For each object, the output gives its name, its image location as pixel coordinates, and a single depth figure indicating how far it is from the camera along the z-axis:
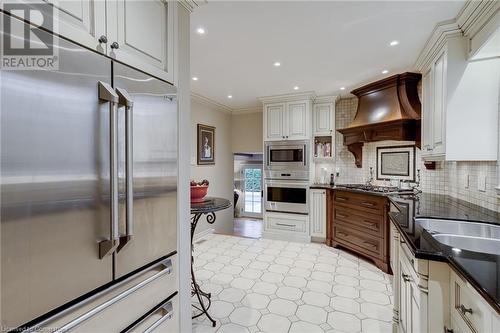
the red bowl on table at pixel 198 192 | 1.98
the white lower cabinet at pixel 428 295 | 1.11
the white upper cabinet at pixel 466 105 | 1.92
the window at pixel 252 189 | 7.27
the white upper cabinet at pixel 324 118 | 4.20
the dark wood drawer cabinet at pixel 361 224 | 3.03
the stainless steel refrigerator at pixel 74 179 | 0.74
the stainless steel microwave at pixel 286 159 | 4.18
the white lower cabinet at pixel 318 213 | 4.06
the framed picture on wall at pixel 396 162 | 3.53
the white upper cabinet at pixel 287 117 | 4.16
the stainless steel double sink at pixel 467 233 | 1.46
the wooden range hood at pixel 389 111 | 3.10
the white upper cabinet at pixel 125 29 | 0.91
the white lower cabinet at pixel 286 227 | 4.17
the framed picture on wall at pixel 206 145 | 4.33
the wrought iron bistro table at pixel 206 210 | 1.71
